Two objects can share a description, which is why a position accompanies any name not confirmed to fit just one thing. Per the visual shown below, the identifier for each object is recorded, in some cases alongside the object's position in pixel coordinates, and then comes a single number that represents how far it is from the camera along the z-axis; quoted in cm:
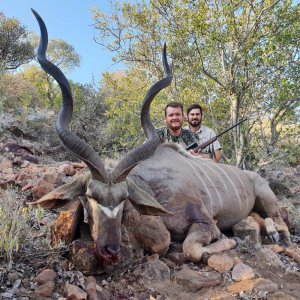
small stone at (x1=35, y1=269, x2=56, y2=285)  178
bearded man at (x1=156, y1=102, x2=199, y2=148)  379
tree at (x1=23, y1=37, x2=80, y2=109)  1231
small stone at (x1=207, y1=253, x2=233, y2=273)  215
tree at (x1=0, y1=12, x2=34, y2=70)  1262
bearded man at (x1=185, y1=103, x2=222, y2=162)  432
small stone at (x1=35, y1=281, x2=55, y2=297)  170
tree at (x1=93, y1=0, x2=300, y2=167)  489
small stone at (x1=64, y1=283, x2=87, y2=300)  168
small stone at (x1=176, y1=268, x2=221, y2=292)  197
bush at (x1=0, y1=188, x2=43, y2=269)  184
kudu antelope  206
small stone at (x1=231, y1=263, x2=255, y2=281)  206
